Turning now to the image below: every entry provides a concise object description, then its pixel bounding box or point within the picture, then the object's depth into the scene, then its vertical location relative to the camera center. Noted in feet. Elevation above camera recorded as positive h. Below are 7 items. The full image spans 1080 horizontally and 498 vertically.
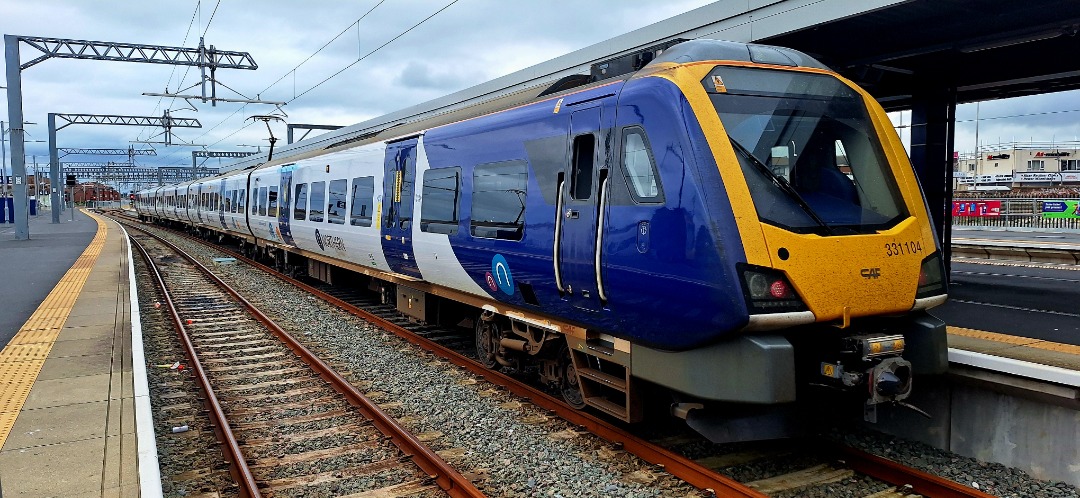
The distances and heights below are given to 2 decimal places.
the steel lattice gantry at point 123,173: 254.27 +11.40
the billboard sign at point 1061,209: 95.86 -0.05
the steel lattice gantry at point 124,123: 114.62 +12.93
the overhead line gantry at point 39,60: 70.03 +13.88
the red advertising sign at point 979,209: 108.06 -0.08
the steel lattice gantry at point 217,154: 166.50 +11.75
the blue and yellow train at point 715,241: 15.43 -0.76
